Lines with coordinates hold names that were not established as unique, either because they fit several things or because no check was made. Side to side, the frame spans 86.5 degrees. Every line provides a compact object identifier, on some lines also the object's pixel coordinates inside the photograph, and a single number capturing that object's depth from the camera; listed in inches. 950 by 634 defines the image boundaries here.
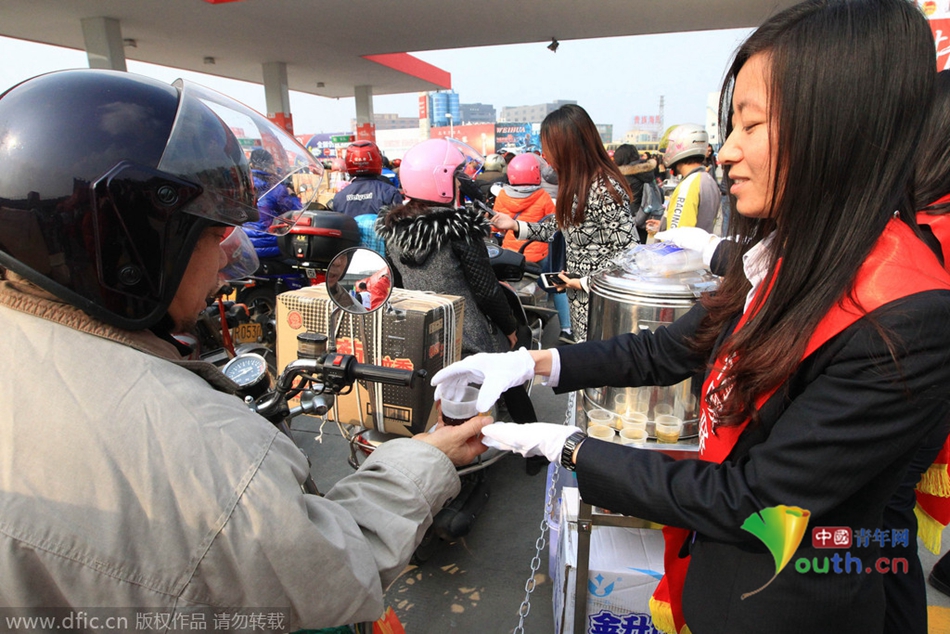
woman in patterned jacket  127.0
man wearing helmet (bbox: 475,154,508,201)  338.9
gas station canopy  394.3
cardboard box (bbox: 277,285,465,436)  91.4
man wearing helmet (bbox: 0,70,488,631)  27.6
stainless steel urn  78.5
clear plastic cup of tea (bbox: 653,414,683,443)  76.9
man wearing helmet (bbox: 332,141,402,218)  211.9
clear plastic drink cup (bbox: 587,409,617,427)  78.8
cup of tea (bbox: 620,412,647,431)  77.3
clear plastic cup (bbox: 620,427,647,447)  75.2
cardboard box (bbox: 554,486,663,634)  73.4
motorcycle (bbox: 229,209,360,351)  159.9
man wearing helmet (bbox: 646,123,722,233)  150.6
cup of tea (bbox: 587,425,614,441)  77.2
